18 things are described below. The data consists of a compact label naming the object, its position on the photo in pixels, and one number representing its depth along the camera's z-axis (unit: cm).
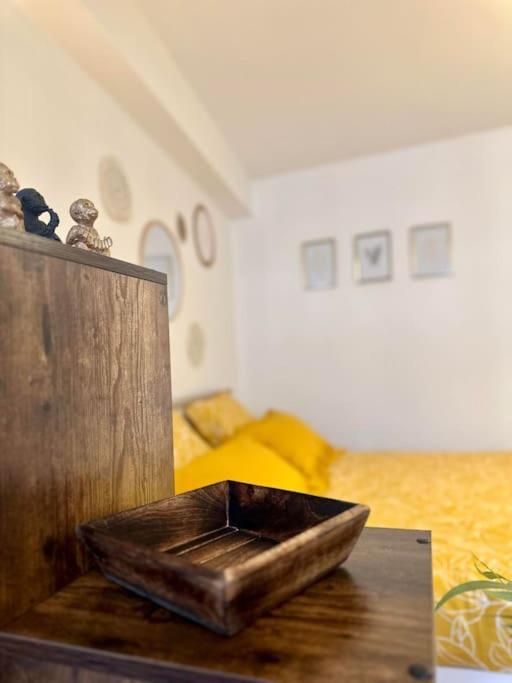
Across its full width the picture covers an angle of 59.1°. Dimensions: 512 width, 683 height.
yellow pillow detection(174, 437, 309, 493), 150
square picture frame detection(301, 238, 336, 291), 326
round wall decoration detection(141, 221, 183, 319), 216
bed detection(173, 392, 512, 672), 114
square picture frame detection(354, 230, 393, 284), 313
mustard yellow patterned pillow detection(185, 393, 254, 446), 226
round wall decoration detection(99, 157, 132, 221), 182
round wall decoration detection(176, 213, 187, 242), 254
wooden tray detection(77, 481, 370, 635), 51
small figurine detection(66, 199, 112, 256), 79
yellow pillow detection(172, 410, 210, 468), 183
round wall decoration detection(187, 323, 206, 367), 260
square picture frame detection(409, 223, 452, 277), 299
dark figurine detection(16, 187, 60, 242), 75
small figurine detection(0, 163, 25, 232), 64
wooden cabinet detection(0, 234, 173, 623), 57
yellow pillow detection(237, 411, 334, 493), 210
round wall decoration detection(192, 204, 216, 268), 280
